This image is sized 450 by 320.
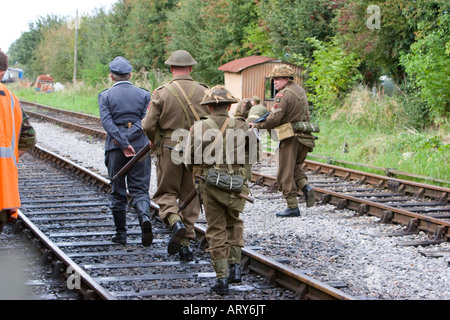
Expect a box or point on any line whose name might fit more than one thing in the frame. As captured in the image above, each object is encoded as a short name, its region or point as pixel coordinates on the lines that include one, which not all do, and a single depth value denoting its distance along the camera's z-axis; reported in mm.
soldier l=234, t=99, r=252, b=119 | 32187
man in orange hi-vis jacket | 9227
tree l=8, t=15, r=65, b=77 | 148375
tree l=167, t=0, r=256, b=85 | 58406
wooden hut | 43594
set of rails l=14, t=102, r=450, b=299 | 12383
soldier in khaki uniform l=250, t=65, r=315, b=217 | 17766
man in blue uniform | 14023
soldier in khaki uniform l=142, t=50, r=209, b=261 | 13273
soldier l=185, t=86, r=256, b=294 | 11352
